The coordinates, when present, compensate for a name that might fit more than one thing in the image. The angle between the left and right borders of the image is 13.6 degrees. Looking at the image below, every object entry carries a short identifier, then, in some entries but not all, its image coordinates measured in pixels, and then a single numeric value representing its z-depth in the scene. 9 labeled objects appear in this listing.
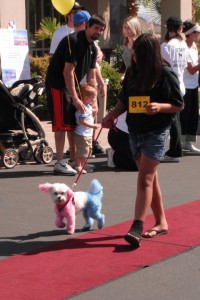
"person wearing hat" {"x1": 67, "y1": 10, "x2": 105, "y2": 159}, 11.04
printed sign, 12.90
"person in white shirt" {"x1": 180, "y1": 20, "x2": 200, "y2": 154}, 12.13
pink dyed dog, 7.16
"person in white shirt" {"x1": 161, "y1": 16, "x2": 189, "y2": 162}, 11.35
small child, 10.12
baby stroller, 10.74
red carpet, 5.88
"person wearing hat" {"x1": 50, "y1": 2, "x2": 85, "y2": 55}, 11.70
